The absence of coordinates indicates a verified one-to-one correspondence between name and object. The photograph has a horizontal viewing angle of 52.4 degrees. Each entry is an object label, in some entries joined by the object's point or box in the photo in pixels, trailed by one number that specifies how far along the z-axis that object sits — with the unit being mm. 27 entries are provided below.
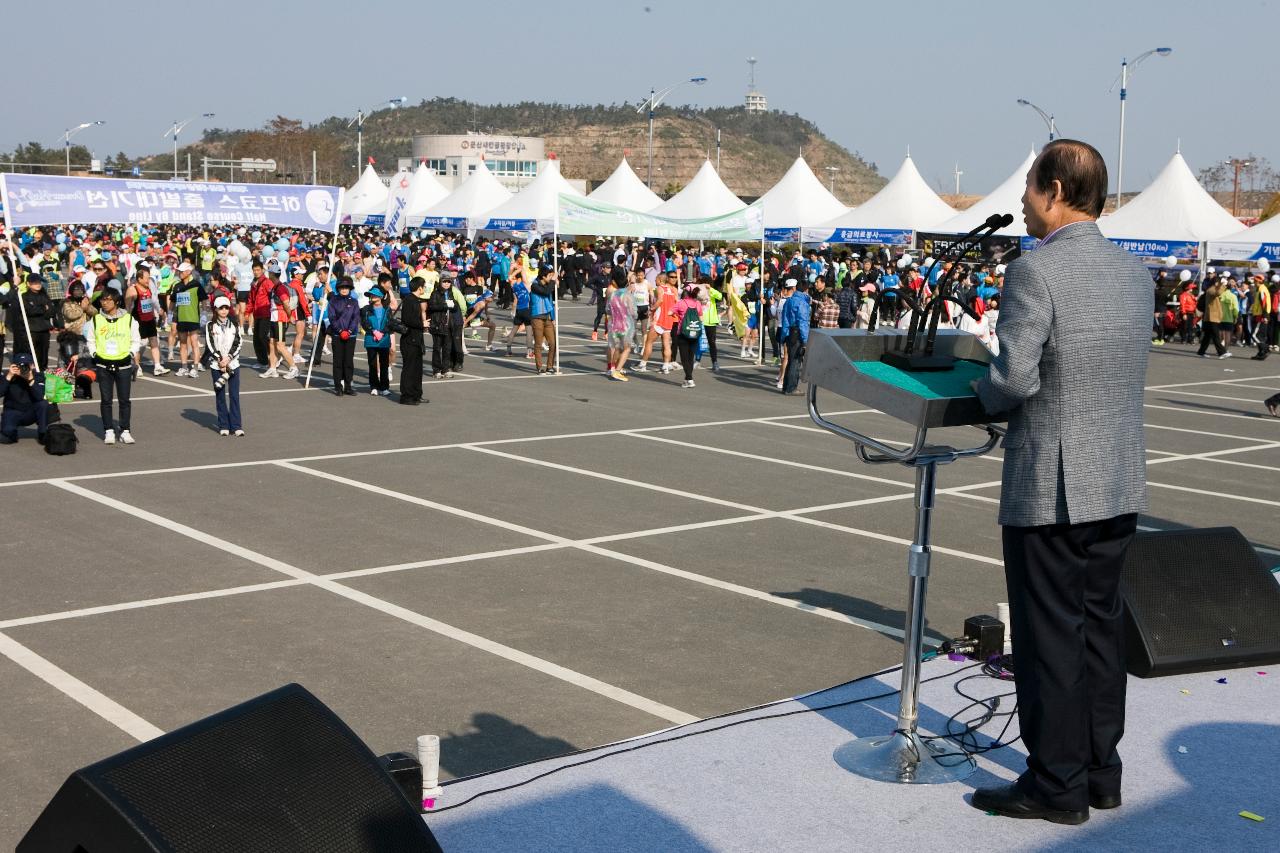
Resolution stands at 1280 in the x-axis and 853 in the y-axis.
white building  143875
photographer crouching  14320
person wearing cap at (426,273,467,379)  20891
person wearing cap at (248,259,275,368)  20625
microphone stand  3885
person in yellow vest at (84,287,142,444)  14562
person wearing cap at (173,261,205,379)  20422
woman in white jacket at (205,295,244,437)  15047
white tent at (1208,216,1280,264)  31281
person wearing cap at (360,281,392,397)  18984
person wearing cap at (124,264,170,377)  19734
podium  3785
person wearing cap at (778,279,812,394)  19859
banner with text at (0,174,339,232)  18281
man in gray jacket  3680
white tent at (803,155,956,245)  38906
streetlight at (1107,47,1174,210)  47884
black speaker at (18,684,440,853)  2705
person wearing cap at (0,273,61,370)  19672
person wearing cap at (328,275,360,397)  18875
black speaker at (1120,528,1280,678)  5184
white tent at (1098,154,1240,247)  33188
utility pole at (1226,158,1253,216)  98738
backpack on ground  13784
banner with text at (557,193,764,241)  23156
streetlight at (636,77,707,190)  56625
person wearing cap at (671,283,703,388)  20734
